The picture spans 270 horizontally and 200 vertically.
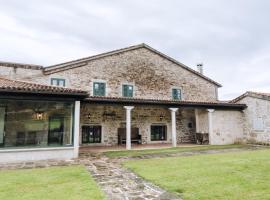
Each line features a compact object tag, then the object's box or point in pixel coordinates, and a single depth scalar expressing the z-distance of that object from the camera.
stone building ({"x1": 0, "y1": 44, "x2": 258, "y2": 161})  10.25
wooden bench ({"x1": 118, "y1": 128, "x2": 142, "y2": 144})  15.25
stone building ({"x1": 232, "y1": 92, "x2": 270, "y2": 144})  14.32
